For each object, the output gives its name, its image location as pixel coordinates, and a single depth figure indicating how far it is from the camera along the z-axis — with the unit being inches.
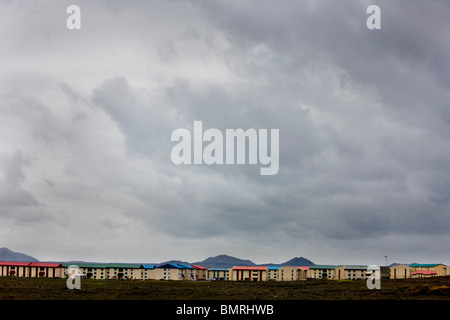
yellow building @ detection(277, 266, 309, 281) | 7175.2
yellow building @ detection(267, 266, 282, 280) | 7229.3
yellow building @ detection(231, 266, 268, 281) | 7234.3
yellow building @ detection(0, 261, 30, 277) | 7268.7
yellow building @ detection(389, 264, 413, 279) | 7175.2
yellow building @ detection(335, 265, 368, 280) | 7406.5
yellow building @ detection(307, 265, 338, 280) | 7696.9
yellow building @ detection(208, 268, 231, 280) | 7421.3
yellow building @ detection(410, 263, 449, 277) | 7101.4
